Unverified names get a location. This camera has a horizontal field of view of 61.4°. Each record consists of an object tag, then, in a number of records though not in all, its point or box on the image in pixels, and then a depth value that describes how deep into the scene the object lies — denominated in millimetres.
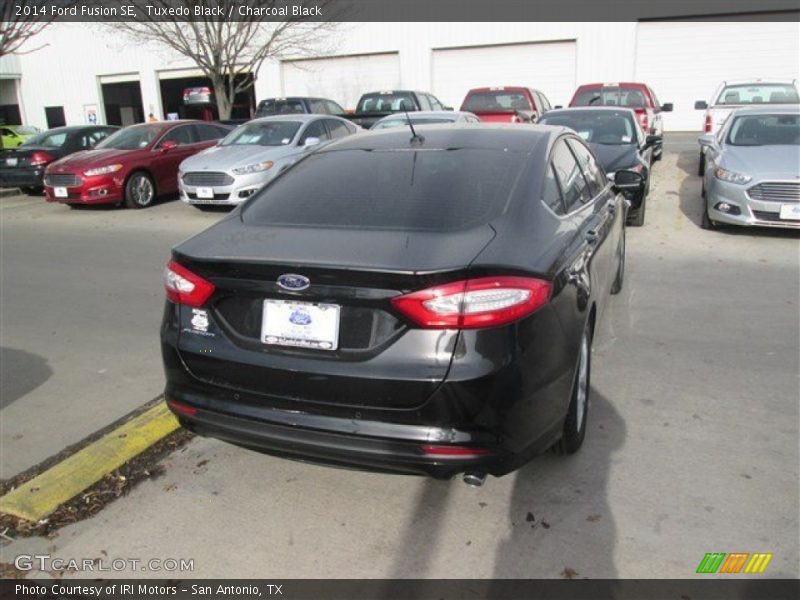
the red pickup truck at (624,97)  14812
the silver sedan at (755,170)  7707
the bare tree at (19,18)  13250
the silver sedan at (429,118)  12203
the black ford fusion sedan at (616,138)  8844
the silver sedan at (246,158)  10867
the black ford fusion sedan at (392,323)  2479
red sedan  12062
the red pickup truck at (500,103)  15242
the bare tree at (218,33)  18891
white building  23422
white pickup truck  13352
